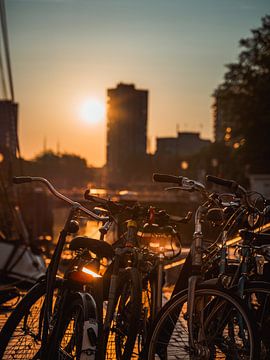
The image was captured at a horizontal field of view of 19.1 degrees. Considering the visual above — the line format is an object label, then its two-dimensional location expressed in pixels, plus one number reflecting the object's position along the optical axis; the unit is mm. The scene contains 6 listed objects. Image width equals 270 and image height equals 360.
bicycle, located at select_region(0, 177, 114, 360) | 3717
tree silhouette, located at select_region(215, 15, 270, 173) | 40344
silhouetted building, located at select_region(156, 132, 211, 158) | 181500
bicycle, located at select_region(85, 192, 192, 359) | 4172
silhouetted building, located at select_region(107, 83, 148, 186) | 168625
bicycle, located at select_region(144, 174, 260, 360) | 3627
